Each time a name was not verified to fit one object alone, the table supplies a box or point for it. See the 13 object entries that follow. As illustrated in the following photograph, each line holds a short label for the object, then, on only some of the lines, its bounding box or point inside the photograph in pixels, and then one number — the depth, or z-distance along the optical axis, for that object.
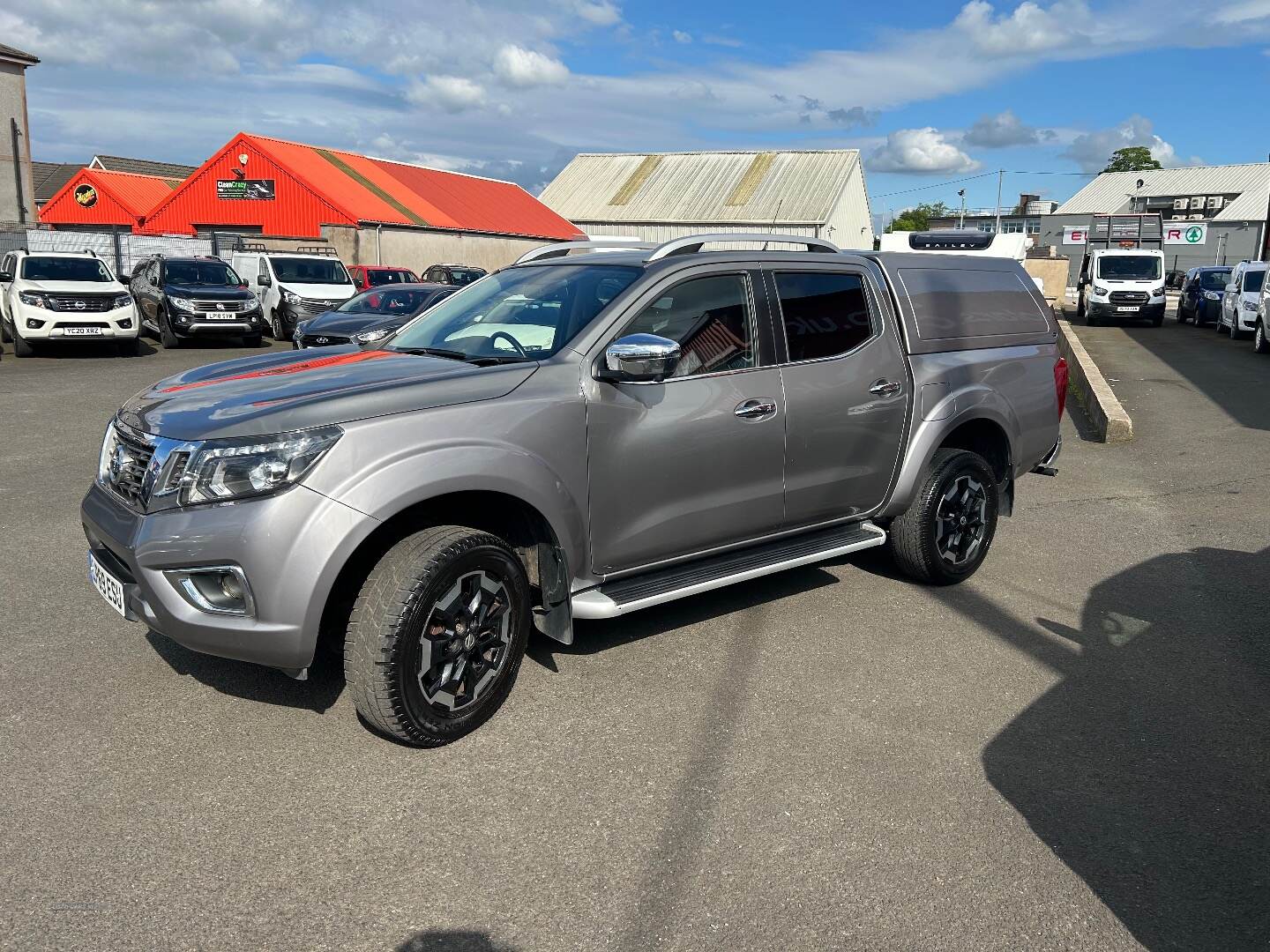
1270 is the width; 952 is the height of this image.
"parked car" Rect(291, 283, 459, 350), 14.54
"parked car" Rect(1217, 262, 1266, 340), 21.41
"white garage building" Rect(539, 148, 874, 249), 52.56
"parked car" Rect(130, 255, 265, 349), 19.28
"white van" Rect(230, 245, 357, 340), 21.50
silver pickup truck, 3.53
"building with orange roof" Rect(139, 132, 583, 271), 36.38
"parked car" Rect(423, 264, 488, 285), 28.78
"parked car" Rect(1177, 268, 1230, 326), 26.97
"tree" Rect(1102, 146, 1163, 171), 105.00
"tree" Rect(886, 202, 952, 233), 131.62
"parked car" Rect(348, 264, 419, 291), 25.91
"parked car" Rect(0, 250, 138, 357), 16.78
